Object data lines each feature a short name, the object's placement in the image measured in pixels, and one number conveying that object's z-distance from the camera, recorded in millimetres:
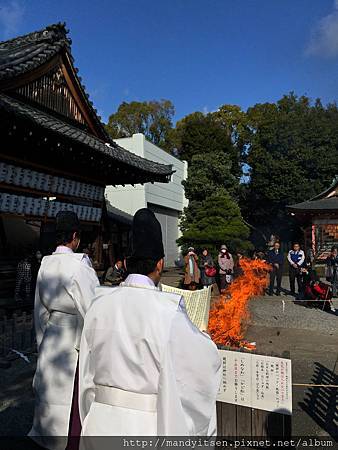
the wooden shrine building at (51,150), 8195
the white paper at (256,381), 3271
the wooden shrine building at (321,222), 21297
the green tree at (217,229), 17750
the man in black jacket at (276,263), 12203
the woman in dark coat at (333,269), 13154
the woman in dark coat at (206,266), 12562
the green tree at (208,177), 28922
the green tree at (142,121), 40344
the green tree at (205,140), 33781
